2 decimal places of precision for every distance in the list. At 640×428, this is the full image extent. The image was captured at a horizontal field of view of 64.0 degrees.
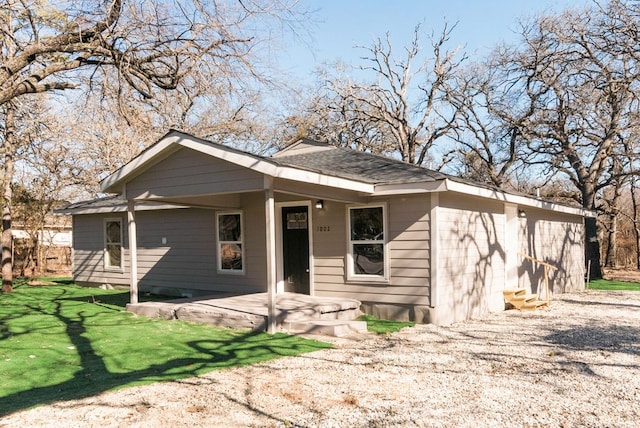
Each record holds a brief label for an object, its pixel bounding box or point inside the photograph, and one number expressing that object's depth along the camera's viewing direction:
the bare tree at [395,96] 25.30
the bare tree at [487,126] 20.92
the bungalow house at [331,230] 8.51
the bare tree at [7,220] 13.46
